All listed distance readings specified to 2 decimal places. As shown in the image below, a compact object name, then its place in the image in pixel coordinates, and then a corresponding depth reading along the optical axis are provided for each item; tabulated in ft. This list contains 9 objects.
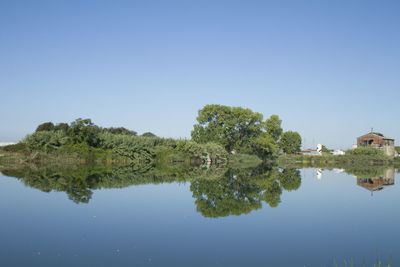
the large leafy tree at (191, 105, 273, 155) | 188.96
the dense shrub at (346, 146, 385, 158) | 181.24
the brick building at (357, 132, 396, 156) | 216.35
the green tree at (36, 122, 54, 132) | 210.79
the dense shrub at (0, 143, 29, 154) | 128.57
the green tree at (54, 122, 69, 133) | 139.37
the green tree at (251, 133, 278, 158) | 189.26
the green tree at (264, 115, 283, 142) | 206.08
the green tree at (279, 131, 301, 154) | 290.56
